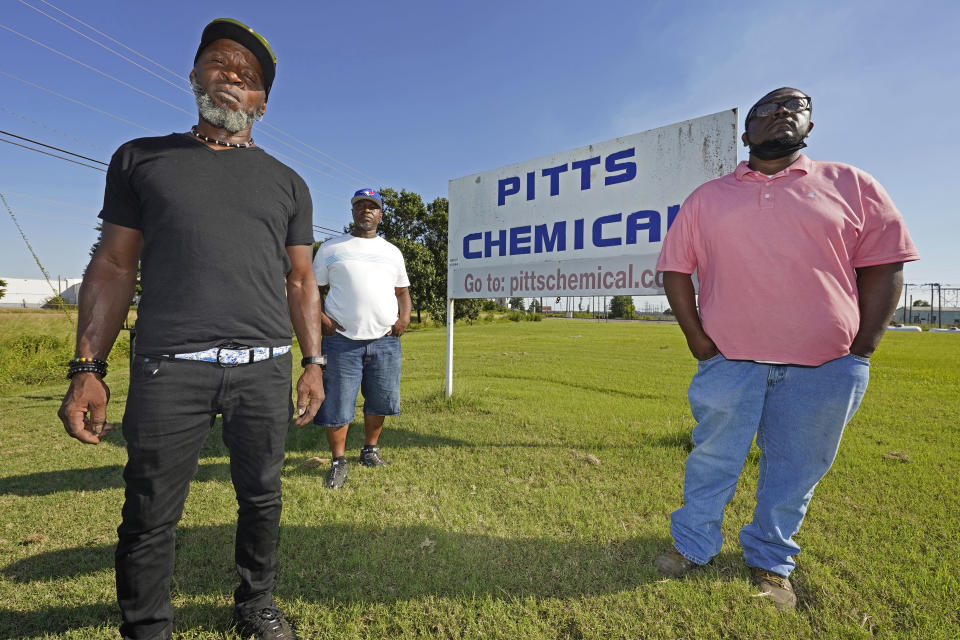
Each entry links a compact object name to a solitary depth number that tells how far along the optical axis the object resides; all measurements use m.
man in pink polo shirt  1.98
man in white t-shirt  3.61
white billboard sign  4.27
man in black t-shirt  1.56
